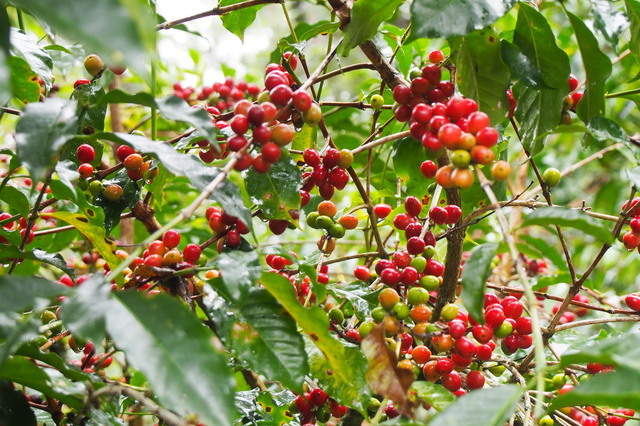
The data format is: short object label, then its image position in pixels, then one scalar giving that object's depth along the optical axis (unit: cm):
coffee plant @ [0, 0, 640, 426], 120
